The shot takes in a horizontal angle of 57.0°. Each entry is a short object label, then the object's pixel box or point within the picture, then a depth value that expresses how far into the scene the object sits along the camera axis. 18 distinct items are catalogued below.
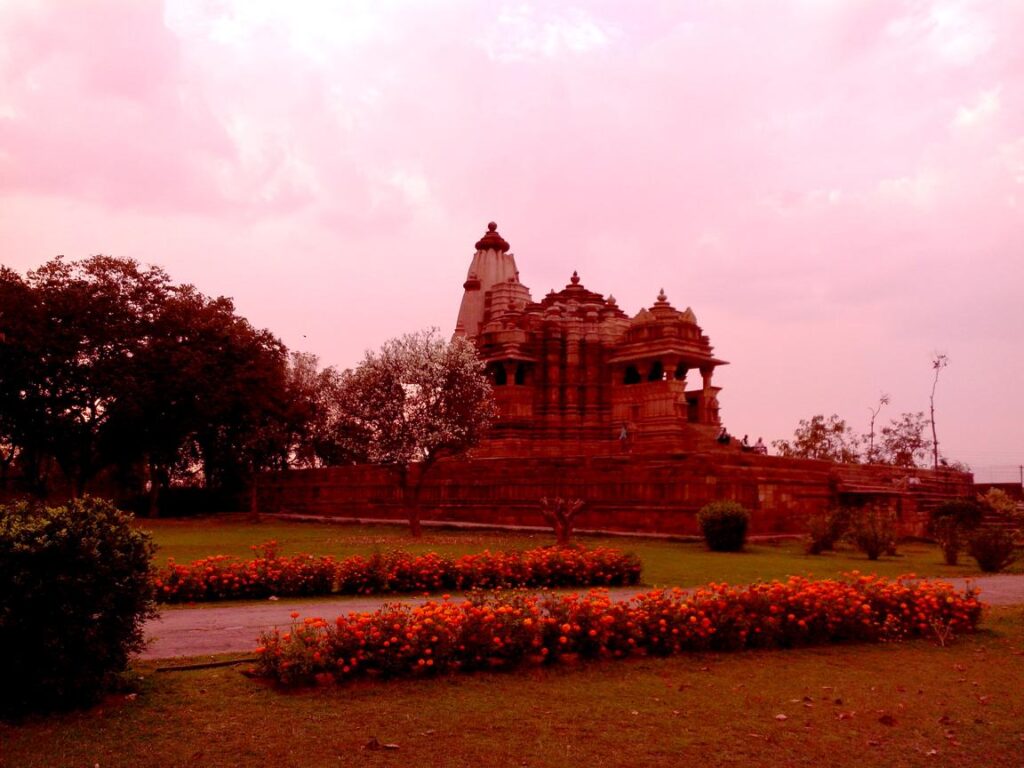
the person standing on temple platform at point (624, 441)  33.41
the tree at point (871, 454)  48.92
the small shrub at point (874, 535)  20.19
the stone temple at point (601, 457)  25.67
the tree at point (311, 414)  40.94
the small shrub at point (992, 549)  17.58
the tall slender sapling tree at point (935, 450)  47.12
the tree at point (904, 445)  47.69
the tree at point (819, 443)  48.72
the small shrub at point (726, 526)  21.31
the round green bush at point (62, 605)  6.02
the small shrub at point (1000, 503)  29.11
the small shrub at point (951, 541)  19.45
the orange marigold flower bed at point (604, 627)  7.13
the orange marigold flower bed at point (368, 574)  11.92
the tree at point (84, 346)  31.73
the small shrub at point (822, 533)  21.03
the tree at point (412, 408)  25.30
